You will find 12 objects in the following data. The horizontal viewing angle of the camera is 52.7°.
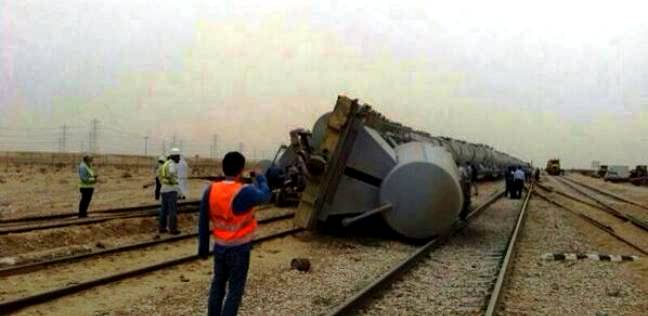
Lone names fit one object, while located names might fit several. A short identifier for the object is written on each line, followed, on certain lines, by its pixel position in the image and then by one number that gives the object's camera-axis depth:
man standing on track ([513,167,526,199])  31.23
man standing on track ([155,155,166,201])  19.59
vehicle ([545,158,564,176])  92.75
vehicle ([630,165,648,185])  69.54
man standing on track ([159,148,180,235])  13.34
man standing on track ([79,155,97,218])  15.04
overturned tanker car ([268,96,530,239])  12.73
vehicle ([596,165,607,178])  93.24
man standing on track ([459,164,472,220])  15.49
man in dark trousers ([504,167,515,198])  31.33
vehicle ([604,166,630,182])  69.56
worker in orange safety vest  5.23
